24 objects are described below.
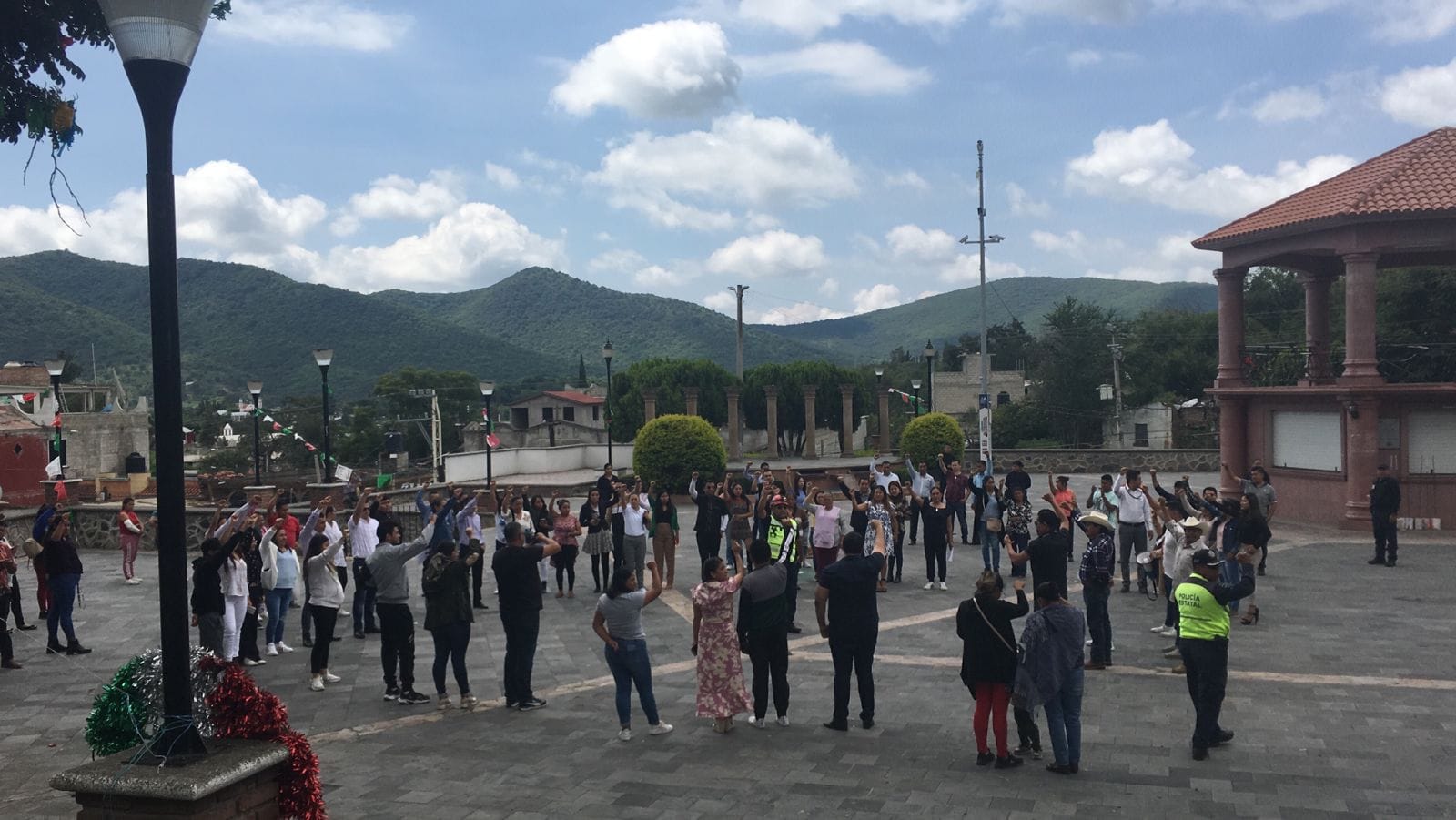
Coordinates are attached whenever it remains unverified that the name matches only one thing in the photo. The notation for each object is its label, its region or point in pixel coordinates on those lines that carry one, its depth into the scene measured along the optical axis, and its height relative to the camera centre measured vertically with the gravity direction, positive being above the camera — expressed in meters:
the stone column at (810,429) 47.11 -0.88
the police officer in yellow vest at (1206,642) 7.53 -1.71
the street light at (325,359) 20.65 +1.17
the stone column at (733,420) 45.25 -0.41
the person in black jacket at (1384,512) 16.14 -1.74
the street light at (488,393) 26.09 +0.56
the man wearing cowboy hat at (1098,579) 9.73 -1.59
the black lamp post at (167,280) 4.33 +0.58
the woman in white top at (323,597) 10.08 -1.69
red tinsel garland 4.72 -1.38
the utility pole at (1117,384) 45.84 +0.80
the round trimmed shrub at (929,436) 31.84 -0.89
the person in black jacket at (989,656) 7.28 -1.70
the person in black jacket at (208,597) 9.73 -1.60
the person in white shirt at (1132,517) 13.84 -1.49
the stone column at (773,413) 47.41 -0.15
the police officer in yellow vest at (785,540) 11.47 -1.45
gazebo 19.81 +0.36
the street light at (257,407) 22.57 +0.32
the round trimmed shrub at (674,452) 30.23 -1.15
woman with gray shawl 7.14 -1.82
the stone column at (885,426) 46.97 -0.81
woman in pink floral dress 8.24 -1.87
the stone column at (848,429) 48.09 -0.93
